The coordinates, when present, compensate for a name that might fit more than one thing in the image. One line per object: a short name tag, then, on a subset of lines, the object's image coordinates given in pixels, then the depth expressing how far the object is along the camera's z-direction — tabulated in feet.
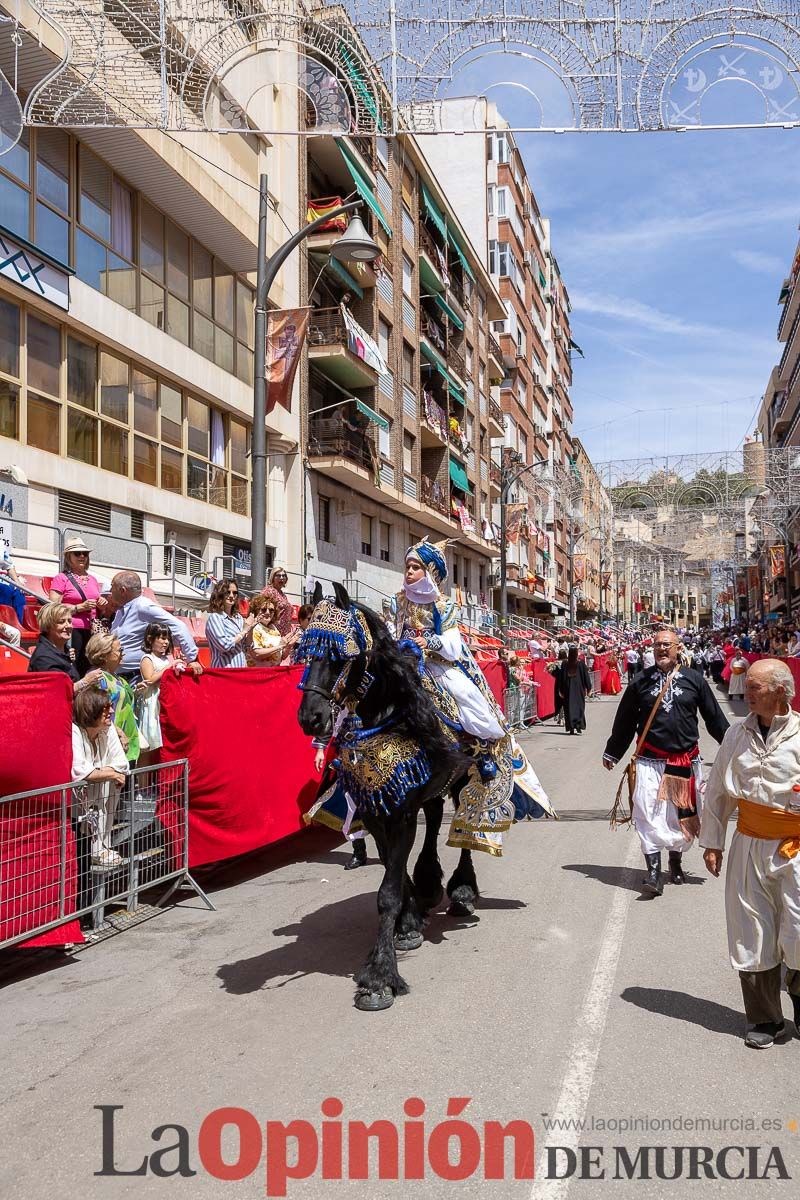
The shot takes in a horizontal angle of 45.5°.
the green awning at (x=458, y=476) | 132.45
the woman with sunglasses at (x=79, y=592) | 27.76
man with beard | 23.54
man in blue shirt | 25.23
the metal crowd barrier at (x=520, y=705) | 66.23
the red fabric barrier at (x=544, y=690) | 81.92
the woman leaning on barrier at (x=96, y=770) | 19.74
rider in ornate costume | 19.62
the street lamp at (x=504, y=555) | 92.03
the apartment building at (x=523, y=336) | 169.58
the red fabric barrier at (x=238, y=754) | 23.40
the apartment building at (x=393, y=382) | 88.17
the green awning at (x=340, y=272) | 89.92
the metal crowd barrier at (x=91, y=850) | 17.60
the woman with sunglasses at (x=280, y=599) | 32.37
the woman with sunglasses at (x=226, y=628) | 29.73
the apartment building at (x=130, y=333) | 48.49
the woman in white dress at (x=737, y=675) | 77.07
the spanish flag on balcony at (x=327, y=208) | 86.58
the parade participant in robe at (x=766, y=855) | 14.16
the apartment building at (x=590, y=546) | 184.65
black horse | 15.47
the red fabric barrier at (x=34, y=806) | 17.49
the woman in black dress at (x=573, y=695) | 67.41
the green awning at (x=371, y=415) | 92.09
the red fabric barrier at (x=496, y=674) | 60.03
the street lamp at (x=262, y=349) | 36.96
